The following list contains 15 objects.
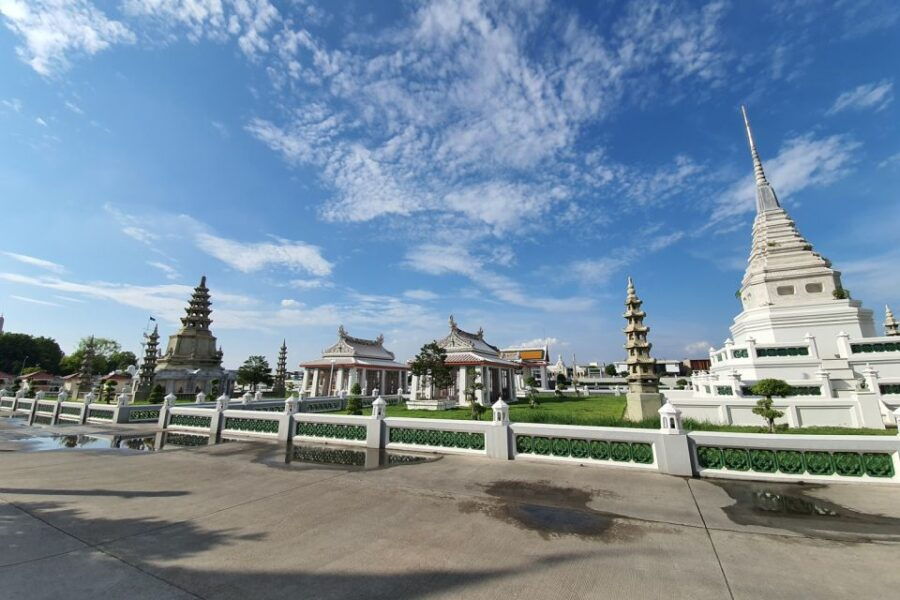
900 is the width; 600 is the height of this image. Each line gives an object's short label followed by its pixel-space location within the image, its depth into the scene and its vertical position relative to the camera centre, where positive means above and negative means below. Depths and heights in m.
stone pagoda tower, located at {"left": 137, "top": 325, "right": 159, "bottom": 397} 37.41 +0.97
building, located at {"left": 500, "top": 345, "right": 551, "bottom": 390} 54.38 +2.59
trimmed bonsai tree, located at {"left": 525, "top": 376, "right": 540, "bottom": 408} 27.68 -1.21
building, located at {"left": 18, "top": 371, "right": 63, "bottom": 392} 51.62 -1.08
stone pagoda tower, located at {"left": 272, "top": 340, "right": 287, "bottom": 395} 43.44 +0.48
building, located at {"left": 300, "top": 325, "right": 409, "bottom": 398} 35.78 +0.77
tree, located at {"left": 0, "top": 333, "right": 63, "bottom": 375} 68.44 +3.88
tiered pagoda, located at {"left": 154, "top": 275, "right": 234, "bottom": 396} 44.19 +2.17
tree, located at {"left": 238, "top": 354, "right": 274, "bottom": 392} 38.91 +0.42
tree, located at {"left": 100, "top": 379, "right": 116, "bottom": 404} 27.67 -1.33
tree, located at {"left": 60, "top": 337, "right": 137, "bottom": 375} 66.66 +2.96
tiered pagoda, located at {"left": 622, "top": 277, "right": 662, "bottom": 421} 17.30 +0.55
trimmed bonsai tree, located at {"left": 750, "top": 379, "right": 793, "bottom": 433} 13.37 -0.32
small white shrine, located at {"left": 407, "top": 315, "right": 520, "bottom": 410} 28.27 +0.24
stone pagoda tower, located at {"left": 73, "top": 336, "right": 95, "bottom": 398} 38.41 -0.01
